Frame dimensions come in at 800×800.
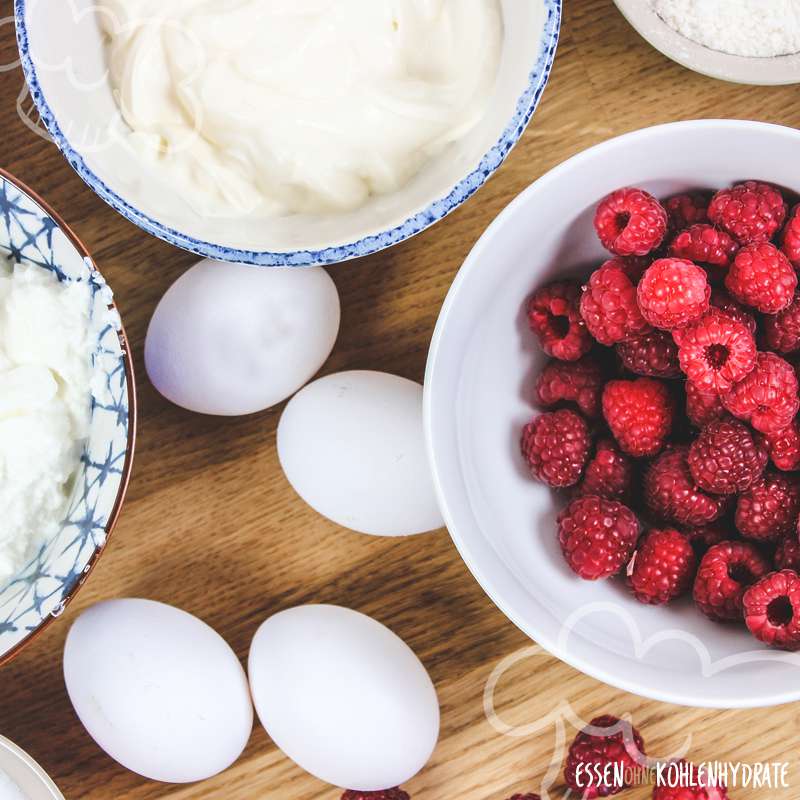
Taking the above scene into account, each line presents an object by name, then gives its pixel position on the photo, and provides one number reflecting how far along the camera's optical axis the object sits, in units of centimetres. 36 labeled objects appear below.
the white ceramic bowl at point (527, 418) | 43
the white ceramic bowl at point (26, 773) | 47
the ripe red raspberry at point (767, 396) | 43
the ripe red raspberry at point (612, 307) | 43
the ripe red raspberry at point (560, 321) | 45
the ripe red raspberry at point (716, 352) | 43
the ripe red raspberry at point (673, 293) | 42
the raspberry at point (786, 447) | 44
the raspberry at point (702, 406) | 44
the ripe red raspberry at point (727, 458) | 43
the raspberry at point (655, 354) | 44
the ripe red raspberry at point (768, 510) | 44
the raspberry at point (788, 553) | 43
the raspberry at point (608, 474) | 45
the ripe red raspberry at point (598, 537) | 44
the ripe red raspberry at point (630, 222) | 43
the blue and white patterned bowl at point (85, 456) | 44
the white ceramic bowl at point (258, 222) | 44
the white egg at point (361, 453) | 46
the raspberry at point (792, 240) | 43
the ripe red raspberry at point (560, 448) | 45
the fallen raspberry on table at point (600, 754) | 47
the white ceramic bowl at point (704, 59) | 47
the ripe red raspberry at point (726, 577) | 44
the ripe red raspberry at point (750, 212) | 43
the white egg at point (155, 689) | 46
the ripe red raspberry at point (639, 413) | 44
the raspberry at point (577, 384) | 45
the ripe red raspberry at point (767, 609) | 42
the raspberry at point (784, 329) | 43
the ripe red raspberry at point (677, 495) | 44
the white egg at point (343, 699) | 46
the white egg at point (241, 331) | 46
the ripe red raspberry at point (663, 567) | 44
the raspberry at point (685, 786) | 47
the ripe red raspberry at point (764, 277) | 42
